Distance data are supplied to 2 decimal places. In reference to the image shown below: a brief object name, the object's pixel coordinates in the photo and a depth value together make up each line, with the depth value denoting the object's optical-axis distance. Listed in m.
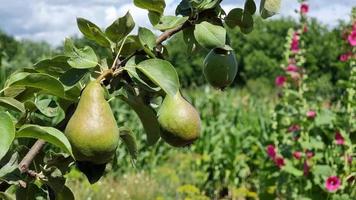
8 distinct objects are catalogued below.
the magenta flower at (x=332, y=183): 4.12
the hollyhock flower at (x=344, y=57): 4.63
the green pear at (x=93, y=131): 0.82
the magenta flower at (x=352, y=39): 4.53
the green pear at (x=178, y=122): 0.91
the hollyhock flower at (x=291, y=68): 5.05
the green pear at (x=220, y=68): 1.04
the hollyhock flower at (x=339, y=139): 4.37
